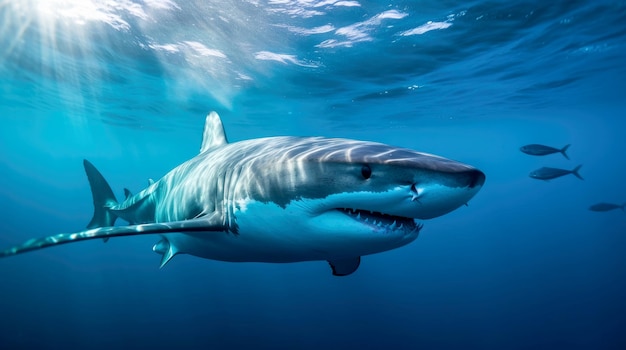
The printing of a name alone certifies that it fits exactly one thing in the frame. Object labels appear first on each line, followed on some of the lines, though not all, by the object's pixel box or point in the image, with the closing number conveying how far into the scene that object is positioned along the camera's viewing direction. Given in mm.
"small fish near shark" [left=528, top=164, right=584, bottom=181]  11016
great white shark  2094
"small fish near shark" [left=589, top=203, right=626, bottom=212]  13076
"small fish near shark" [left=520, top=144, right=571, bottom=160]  10761
